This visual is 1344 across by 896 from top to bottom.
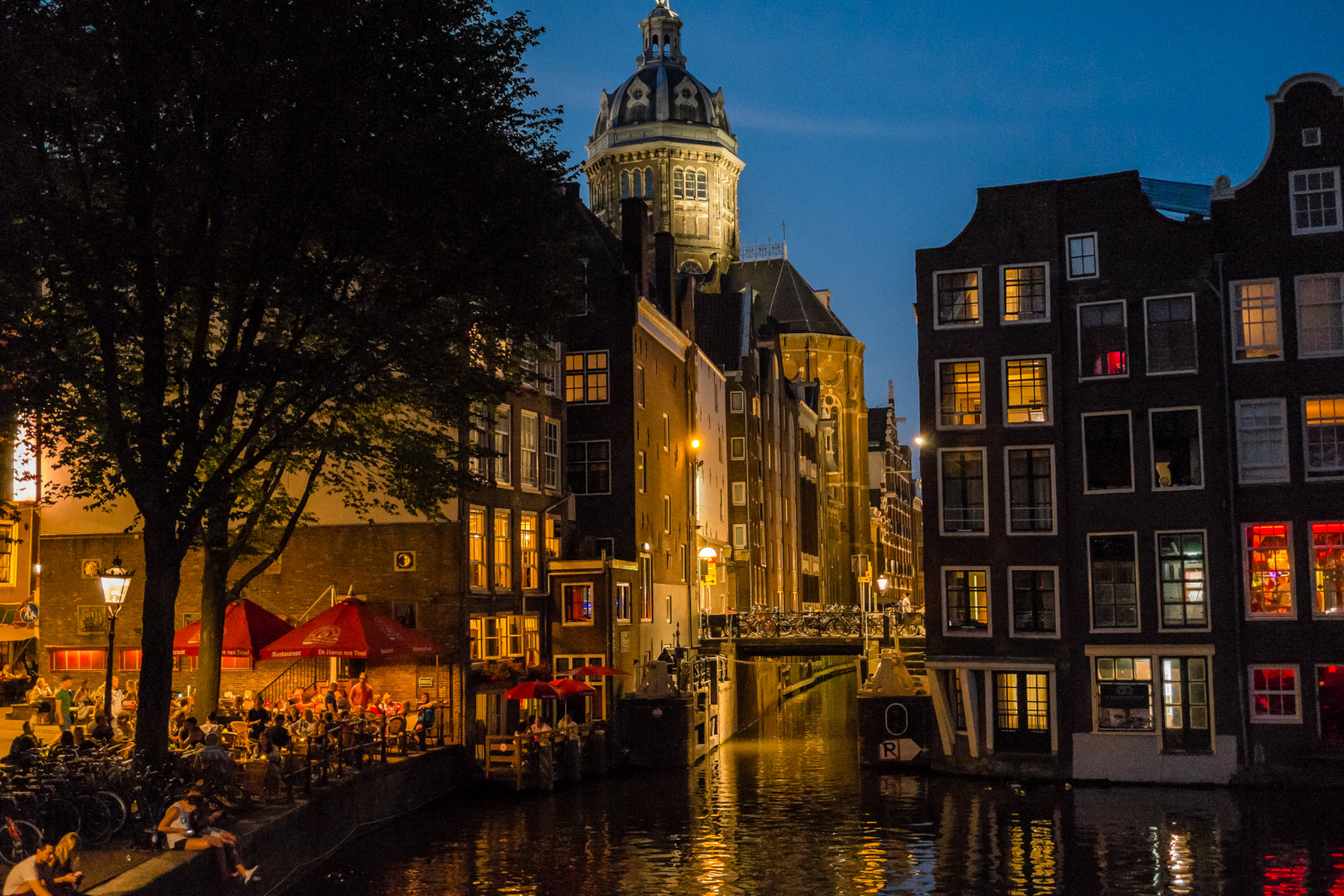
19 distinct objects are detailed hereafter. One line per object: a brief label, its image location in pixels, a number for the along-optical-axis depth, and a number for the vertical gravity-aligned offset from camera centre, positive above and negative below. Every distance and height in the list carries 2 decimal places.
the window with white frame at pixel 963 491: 43.78 +3.36
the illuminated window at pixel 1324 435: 40.38 +4.59
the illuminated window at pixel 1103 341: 42.75 +7.81
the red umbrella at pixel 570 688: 44.50 -2.70
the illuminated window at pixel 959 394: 44.16 +6.44
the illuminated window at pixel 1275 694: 39.81 -2.83
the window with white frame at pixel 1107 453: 42.44 +4.35
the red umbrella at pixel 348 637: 37.88 -0.88
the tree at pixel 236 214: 25.58 +7.68
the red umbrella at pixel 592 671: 47.58 -2.33
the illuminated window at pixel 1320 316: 40.75 +8.13
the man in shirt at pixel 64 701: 34.94 -2.40
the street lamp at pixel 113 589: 28.47 +0.39
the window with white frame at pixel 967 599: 43.44 -0.01
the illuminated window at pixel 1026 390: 43.41 +6.41
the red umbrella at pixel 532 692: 42.78 -2.71
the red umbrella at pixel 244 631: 38.12 -0.72
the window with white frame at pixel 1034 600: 42.47 -0.09
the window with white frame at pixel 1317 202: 41.03 +11.51
